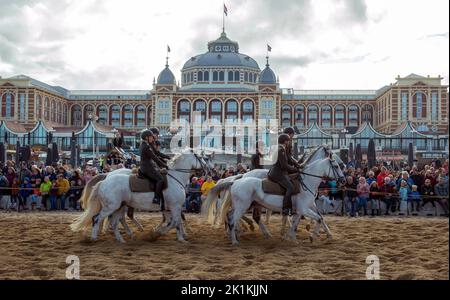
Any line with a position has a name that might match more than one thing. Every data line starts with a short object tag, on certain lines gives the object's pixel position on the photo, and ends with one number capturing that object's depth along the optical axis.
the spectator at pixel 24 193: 18.17
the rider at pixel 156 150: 11.02
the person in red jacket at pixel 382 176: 17.42
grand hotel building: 82.50
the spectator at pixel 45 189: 18.03
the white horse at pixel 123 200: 10.54
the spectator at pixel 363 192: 16.91
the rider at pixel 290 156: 10.89
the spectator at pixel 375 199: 17.03
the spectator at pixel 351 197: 16.92
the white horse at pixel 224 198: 11.17
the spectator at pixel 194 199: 17.73
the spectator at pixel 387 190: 17.02
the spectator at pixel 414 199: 16.91
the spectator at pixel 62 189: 18.00
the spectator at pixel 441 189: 15.77
